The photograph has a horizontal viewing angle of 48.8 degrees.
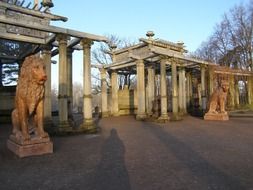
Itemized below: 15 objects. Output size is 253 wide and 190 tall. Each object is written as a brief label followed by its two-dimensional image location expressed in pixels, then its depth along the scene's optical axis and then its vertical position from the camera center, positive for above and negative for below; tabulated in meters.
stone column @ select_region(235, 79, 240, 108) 28.77 +0.75
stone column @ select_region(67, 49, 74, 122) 15.08 +1.39
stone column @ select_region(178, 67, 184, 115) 22.53 +0.86
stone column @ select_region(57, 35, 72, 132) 12.47 +0.85
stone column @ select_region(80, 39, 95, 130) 13.09 +0.79
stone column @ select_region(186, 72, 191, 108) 26.81 +1.35
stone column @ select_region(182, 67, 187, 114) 22.72 +0.77
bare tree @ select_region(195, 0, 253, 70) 31.47 +6.75
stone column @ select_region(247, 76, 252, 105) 27.99 +1.36
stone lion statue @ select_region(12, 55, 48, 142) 7.53 +0.26
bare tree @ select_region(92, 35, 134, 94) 38.90 +3.84
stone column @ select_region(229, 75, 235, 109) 26.99 +1.01
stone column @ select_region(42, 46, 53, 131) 13.41 +0.52
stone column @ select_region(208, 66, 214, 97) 22.91 +2.23
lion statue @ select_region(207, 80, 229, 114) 17.41 +0.15
